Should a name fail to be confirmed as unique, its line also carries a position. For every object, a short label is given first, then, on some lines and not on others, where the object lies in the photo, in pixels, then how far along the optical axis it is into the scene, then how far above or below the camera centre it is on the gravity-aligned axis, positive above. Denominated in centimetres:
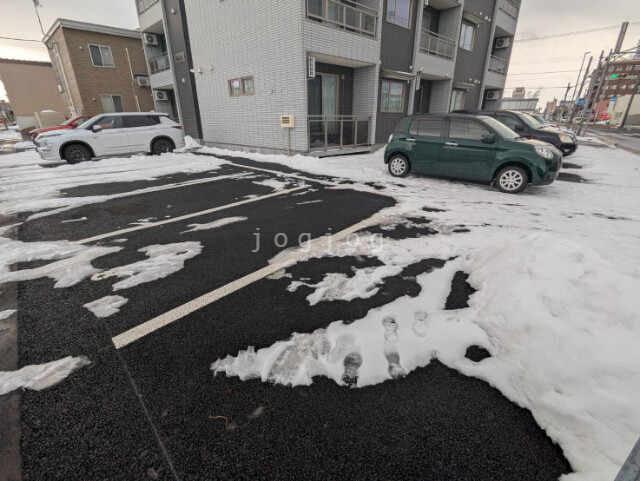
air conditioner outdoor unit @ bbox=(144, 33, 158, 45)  1716 +454
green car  618 -67
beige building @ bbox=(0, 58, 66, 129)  2711 +310
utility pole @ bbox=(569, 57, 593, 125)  3203 +490
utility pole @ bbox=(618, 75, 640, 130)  3809 +1
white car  948 -53
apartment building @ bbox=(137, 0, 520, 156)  1019 +220
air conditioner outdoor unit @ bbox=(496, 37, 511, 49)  2147 +542
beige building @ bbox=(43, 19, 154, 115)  1877 +356
